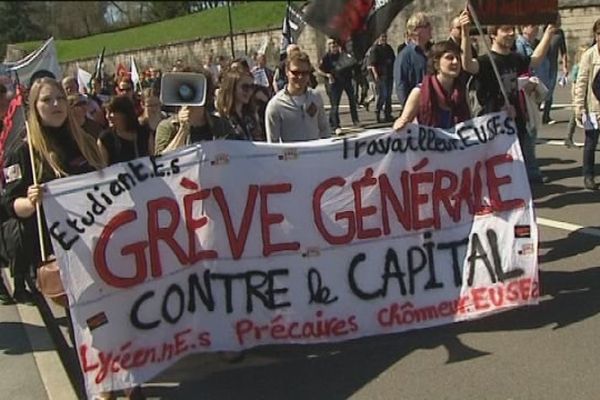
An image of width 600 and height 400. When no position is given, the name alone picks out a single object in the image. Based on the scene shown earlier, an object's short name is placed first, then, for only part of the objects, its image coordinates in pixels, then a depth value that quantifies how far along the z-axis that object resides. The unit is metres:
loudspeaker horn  4.88
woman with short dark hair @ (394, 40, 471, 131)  5.73
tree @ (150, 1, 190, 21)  79.25
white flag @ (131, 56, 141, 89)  17.77
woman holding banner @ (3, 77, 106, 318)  4.62
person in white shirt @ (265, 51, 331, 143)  6.00
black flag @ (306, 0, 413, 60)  5.66
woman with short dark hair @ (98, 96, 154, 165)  6.20
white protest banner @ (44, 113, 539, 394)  4.29
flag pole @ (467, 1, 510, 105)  5.46
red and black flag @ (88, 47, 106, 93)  15.52
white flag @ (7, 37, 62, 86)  11.38
